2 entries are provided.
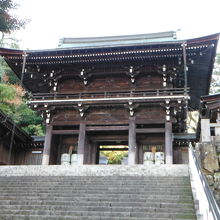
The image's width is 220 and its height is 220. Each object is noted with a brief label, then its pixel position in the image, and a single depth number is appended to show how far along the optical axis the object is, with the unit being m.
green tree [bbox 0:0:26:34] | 10.72
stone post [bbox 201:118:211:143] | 12.25
